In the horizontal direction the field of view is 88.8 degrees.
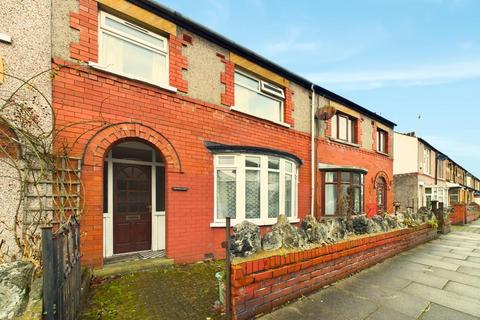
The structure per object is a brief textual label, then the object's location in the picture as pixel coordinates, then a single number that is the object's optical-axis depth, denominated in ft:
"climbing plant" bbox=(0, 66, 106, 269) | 12.87
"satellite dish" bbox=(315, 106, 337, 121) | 30.71
